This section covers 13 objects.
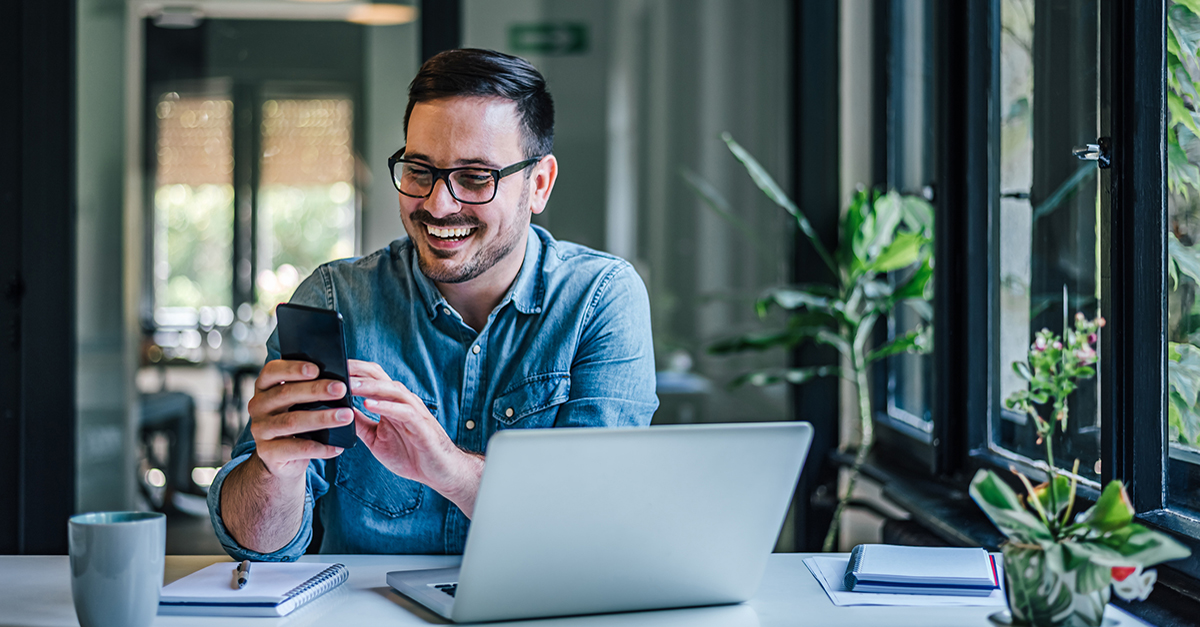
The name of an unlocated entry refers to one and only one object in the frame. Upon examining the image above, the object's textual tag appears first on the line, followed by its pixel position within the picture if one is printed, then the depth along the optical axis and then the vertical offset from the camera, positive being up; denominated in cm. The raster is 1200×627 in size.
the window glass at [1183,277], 138 +5
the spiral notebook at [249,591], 99 -31
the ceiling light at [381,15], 307 +97
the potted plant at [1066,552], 90 -23
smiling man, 154 +0
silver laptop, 90 -21
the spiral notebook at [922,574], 109 -31
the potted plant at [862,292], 250 +5
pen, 103 -29
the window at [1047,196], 173 +23
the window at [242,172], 321 +52
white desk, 98 -33
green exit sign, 303 +87
